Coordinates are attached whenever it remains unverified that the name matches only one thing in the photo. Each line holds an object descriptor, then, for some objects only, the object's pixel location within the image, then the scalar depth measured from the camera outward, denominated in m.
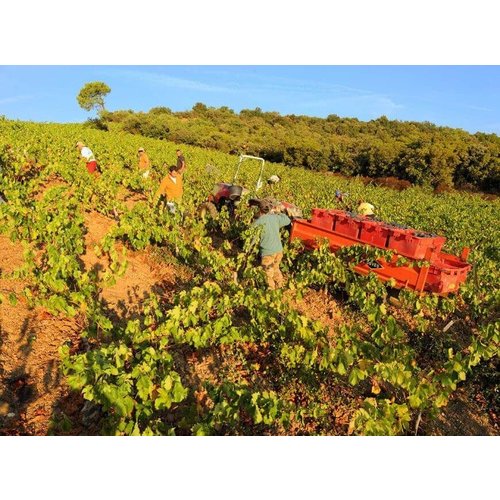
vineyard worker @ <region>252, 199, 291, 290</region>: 6.70
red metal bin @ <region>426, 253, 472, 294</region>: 6.42
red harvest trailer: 6.51
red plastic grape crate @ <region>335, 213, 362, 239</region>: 7.59
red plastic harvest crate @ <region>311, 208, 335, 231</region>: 8.07
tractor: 9.59
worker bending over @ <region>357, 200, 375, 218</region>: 8.98
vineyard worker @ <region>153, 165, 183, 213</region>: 9.05
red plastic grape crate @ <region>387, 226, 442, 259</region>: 6.68
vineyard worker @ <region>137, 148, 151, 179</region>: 12.26
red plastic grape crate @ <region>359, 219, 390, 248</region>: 7.15
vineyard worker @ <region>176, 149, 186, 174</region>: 10.39
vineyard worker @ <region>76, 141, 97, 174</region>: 11.58
